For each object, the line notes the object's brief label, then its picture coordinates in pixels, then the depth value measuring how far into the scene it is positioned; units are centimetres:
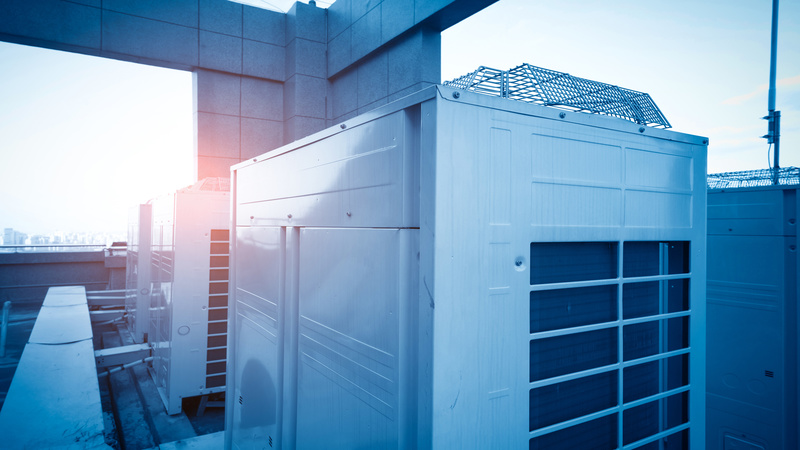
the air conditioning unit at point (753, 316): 220
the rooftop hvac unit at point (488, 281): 103
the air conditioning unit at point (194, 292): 405
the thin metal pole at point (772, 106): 352
